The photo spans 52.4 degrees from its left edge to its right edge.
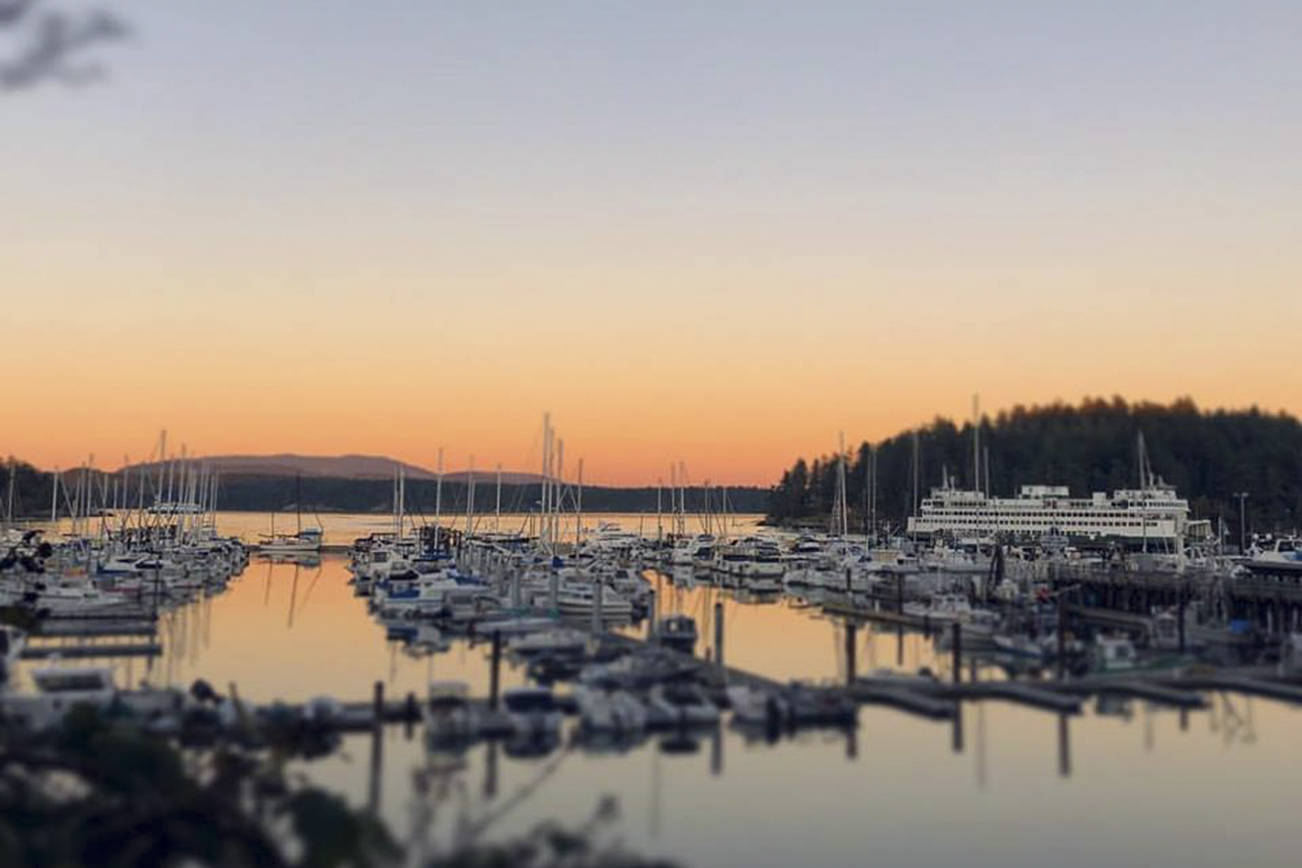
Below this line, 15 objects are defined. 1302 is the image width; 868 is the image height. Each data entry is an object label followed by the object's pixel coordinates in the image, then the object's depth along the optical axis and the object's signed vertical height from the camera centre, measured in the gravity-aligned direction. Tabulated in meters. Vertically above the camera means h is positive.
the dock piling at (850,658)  42.61 -4.10
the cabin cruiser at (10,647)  43.29 -4.67
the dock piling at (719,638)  43.03 -3.57
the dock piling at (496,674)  38.28 -4.40
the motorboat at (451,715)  35.12 -5.22
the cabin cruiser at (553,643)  50.12 -4.50
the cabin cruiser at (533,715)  35.97 -5.24
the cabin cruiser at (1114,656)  45.94 -4.15
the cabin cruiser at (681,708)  37.34 -5.12
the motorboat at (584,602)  64.88 -3.76
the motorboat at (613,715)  36.72 -5.24
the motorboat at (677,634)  52.00 -4.17
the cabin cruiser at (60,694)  33.53 -4.86
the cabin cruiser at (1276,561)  80.44 -1.23
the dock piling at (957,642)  43.25 -3.54
